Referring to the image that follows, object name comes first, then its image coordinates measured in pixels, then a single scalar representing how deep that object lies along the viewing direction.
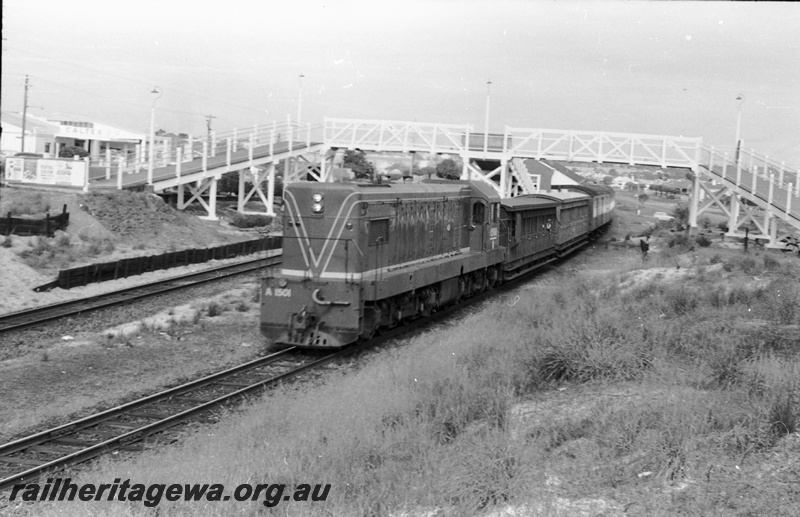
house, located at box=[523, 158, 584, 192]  64.12
